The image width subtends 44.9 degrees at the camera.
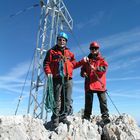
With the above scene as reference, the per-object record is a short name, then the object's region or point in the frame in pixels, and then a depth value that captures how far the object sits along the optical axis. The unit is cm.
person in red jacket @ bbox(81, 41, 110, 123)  529
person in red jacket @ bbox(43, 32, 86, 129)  468
